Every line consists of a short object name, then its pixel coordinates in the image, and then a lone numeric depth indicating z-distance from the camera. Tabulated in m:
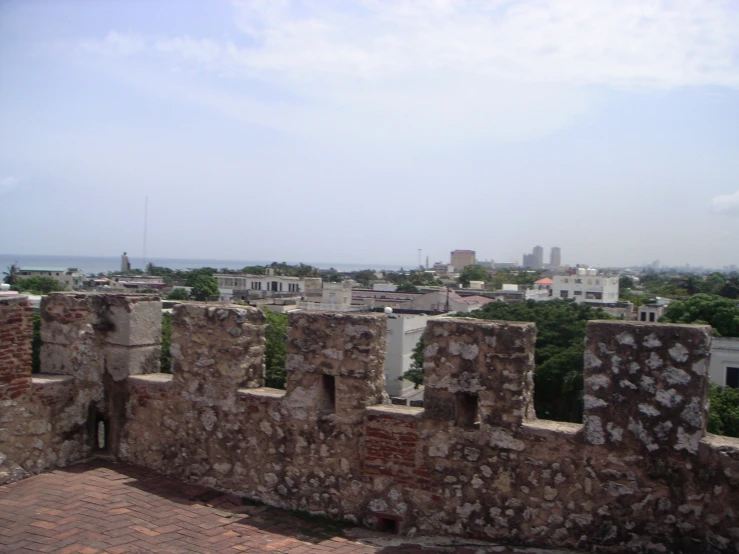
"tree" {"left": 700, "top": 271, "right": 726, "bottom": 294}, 67.11
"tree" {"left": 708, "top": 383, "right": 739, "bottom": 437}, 18.25
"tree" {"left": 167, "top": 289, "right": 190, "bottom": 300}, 69.31
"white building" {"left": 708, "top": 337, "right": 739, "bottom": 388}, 25.31
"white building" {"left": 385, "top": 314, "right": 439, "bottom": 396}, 34.82
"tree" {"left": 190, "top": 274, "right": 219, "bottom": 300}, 76.94
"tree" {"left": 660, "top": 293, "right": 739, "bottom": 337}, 29.40
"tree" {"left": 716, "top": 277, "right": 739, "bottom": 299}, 58.92
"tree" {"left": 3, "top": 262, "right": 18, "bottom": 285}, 71.00
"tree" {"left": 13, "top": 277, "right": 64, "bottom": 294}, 64.34
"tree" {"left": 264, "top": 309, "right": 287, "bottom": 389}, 23.44
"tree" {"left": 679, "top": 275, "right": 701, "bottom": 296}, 72.75
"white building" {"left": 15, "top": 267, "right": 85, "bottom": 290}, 81.00
